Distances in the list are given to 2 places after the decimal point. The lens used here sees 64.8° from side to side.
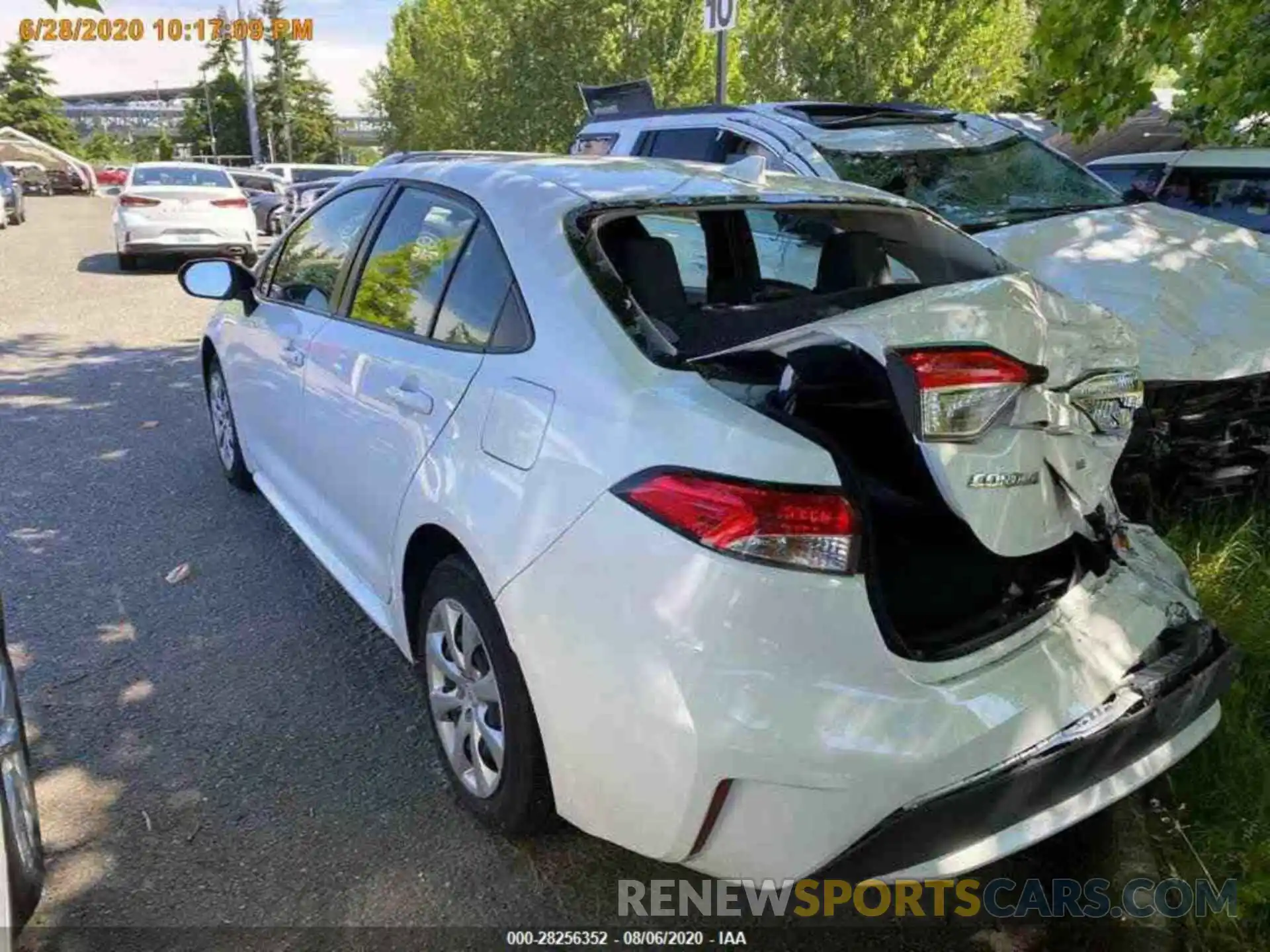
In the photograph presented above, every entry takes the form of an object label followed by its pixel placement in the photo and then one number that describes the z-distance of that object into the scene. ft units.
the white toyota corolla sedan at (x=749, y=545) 6.34
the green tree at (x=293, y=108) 238.89
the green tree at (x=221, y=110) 246.47
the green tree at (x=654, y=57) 43.65
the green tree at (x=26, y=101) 213.25
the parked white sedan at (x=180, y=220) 46.37
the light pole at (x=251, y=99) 135.95
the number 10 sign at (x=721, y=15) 23.16
